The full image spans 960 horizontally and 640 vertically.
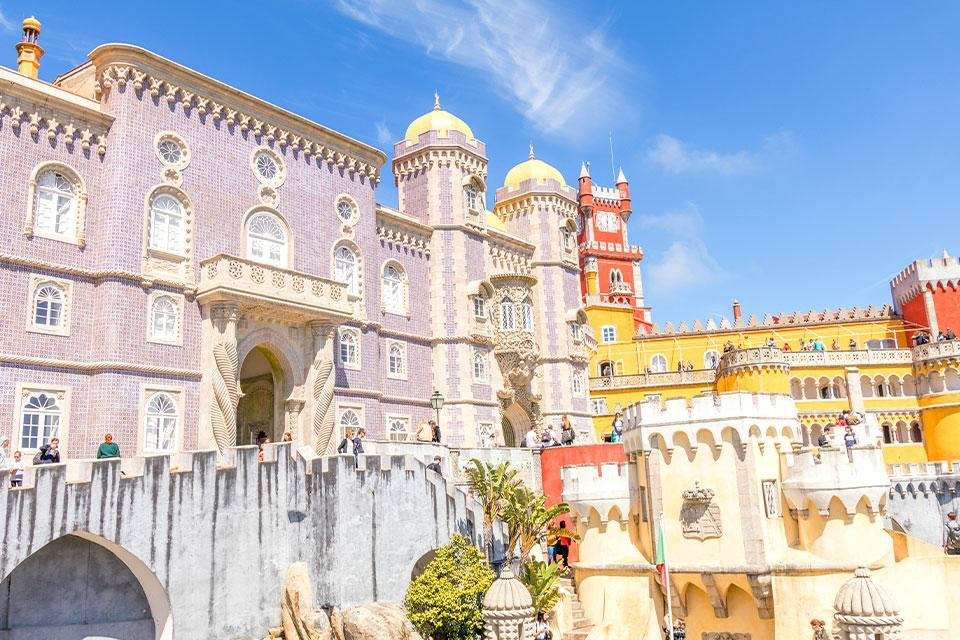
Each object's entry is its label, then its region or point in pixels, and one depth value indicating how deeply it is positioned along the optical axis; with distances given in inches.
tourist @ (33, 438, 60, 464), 747.4
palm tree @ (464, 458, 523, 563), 1025.5
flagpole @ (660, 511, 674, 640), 937.1
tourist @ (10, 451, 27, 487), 683.6
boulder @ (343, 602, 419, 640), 829.8
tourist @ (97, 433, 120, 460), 763.4
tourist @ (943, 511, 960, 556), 1047.6
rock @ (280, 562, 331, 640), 800.9
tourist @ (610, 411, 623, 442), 1325.0
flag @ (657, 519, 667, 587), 1033.6
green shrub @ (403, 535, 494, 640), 870.4
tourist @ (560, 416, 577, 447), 1284.4
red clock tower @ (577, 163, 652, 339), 2723.9
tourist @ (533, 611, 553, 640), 901.2
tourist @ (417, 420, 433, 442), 1091.9
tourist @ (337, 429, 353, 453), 952.9
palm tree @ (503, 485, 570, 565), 1018.7
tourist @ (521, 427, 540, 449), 1290.5
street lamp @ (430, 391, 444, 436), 1126.4
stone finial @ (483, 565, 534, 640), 764.0
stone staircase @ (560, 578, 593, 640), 1040.2
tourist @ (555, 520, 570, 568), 1207.6
